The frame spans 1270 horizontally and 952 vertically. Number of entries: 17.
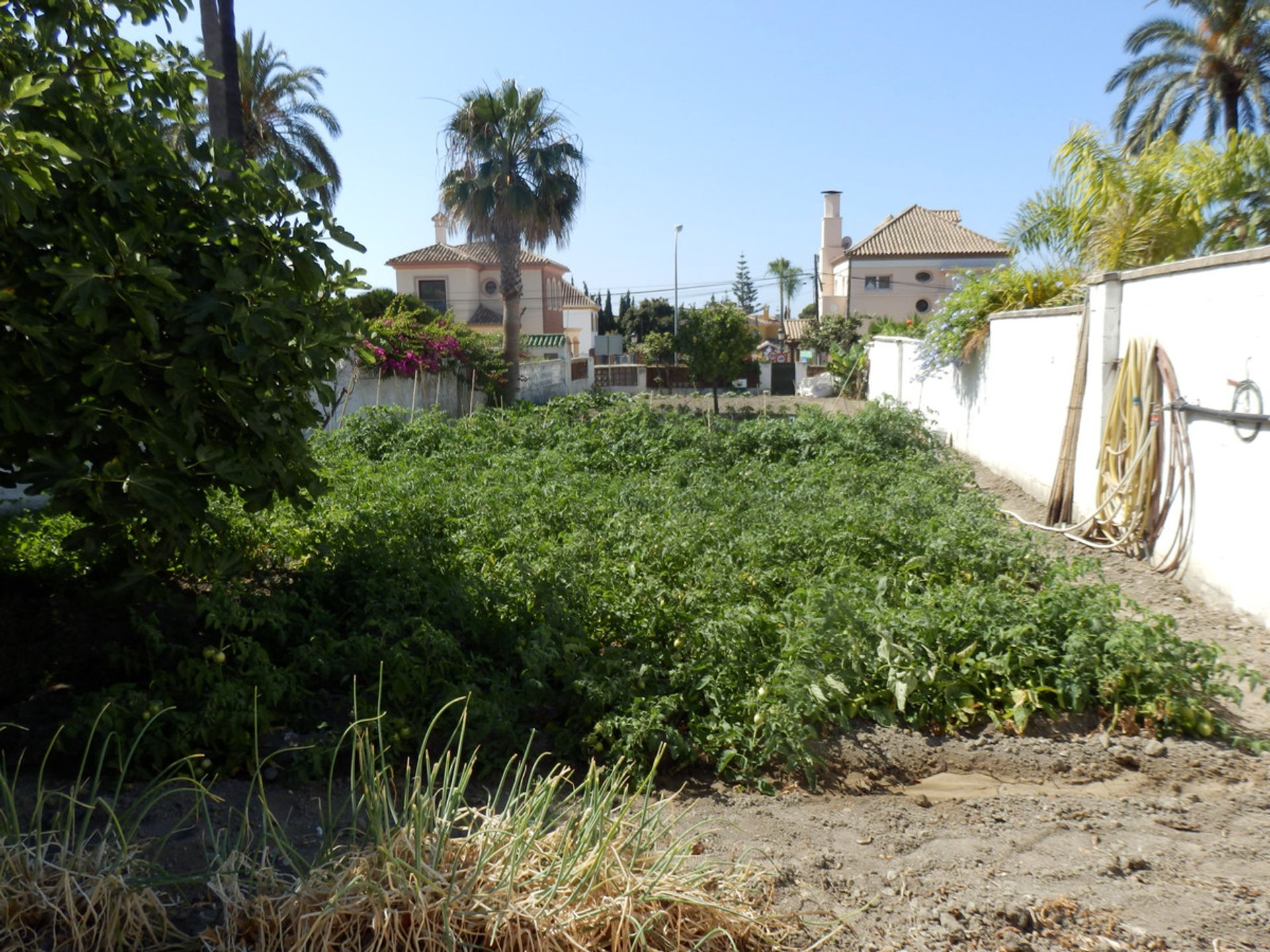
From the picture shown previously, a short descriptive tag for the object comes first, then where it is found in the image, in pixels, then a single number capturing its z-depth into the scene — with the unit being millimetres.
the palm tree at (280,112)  22188
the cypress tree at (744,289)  112062
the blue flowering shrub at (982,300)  12238
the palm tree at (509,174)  21984
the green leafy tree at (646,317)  65125
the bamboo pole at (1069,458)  8641
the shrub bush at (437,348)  18047
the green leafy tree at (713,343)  24938
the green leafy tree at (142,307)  3750
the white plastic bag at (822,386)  31969
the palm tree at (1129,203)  10664
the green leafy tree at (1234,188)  10867
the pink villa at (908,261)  48094
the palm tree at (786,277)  101000
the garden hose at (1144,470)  6809
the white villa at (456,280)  45656
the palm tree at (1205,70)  23875
